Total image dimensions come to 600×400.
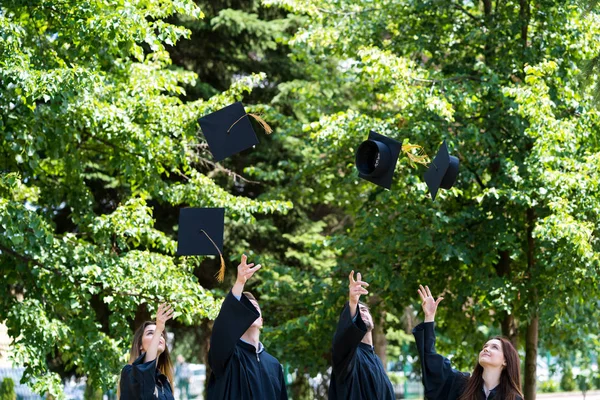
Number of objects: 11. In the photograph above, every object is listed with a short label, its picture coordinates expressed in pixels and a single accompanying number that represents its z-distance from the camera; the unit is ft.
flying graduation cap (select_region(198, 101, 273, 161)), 43.78
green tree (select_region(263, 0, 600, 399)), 64.18
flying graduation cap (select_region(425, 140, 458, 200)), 47.06
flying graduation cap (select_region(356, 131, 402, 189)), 44.65
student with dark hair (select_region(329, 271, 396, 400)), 37.11
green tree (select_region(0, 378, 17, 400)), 98.63
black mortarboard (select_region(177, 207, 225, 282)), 40.40
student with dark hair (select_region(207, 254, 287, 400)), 35.14
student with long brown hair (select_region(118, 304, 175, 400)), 35.47
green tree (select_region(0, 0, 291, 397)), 55.21
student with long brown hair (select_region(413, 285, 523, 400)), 36.52
